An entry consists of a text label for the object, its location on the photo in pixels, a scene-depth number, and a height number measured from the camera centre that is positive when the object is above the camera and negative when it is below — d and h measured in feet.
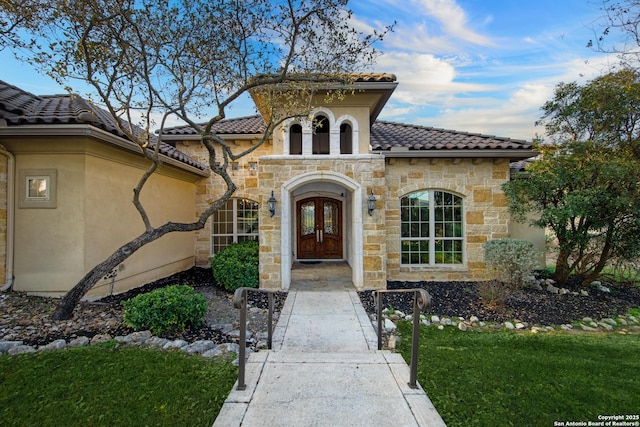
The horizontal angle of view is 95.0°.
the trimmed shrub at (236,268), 24.98 -4.08
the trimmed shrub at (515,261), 24.04 -3.51
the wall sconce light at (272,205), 24.53 +1.34
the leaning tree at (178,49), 16.25 +10.82
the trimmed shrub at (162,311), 15.11 -4.69
